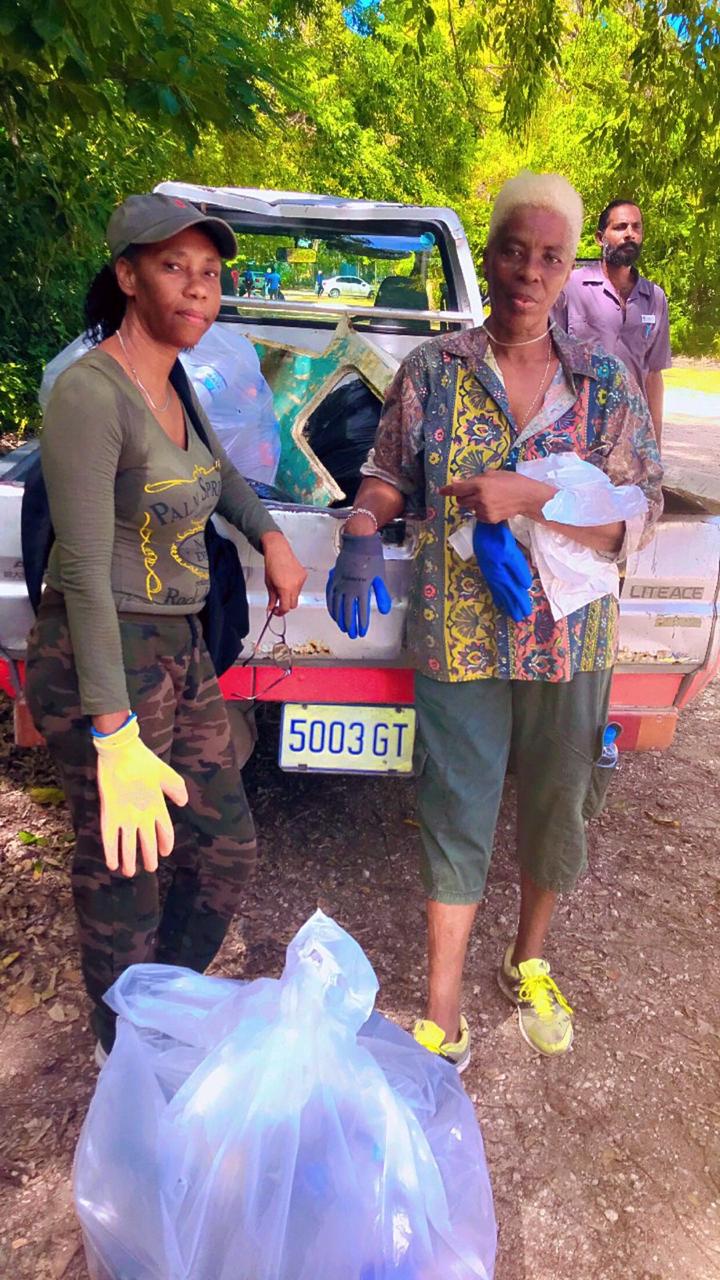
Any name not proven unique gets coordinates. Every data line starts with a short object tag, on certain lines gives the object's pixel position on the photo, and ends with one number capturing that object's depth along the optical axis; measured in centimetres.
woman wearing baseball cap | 167
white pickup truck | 248
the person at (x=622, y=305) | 468
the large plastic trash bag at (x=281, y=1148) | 139
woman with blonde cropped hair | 200
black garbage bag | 317
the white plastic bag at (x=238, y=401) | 289
